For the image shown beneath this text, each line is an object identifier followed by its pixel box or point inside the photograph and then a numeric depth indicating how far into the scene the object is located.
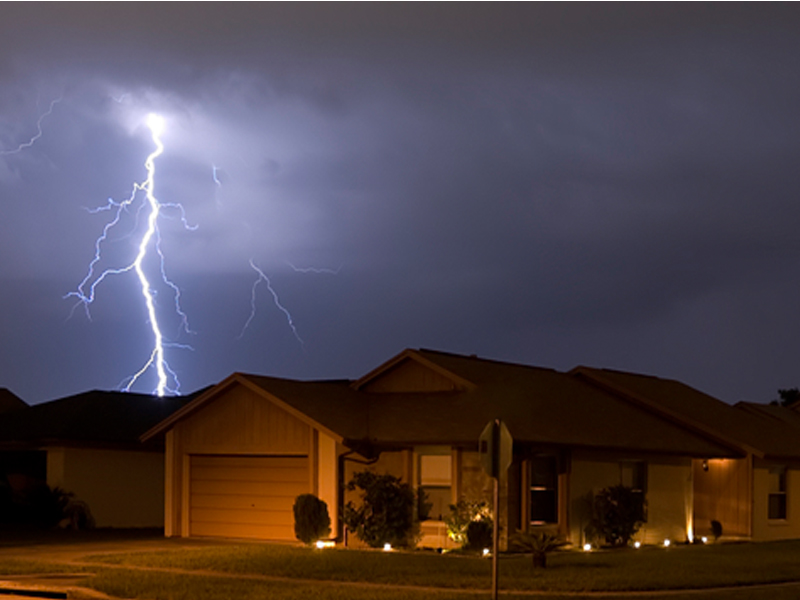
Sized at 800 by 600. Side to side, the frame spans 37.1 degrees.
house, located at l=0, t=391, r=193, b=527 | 35.62
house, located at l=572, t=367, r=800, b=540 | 34.75
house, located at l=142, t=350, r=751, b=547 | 28.03
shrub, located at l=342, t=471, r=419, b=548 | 27.38
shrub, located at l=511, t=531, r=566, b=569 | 23.16
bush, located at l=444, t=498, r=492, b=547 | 26.92
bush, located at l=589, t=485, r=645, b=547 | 29.30
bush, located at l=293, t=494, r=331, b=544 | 27.69
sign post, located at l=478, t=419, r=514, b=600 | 15.94
